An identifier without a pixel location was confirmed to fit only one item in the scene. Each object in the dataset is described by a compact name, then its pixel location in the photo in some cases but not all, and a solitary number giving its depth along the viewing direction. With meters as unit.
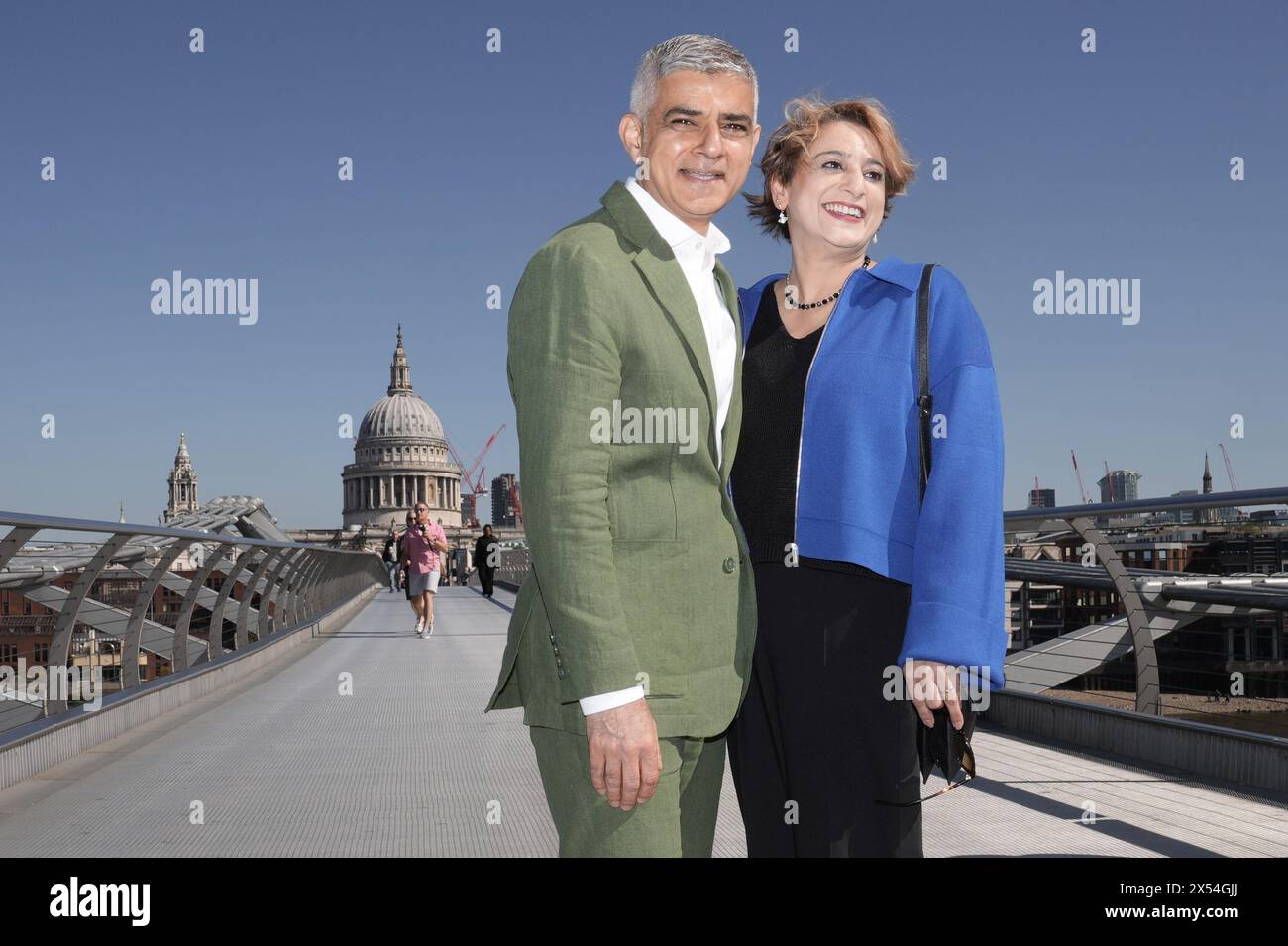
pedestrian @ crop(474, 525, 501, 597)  29.67
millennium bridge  4.89
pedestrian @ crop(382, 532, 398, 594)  44.97
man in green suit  2.16
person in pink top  17.42
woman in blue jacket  2.42
